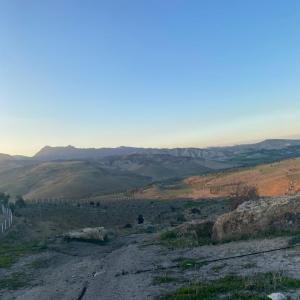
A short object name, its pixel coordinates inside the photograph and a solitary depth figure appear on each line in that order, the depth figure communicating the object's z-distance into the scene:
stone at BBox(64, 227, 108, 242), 31.77
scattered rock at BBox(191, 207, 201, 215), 47.41
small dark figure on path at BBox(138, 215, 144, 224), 44.92
